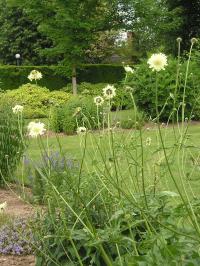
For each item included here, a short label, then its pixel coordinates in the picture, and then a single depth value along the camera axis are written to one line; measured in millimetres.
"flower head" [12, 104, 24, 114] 2846
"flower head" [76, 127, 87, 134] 2677
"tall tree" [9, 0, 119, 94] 19314
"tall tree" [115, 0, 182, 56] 20406
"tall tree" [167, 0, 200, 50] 22562
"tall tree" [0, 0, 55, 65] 34062
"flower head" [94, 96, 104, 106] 2625
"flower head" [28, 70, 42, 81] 2740
